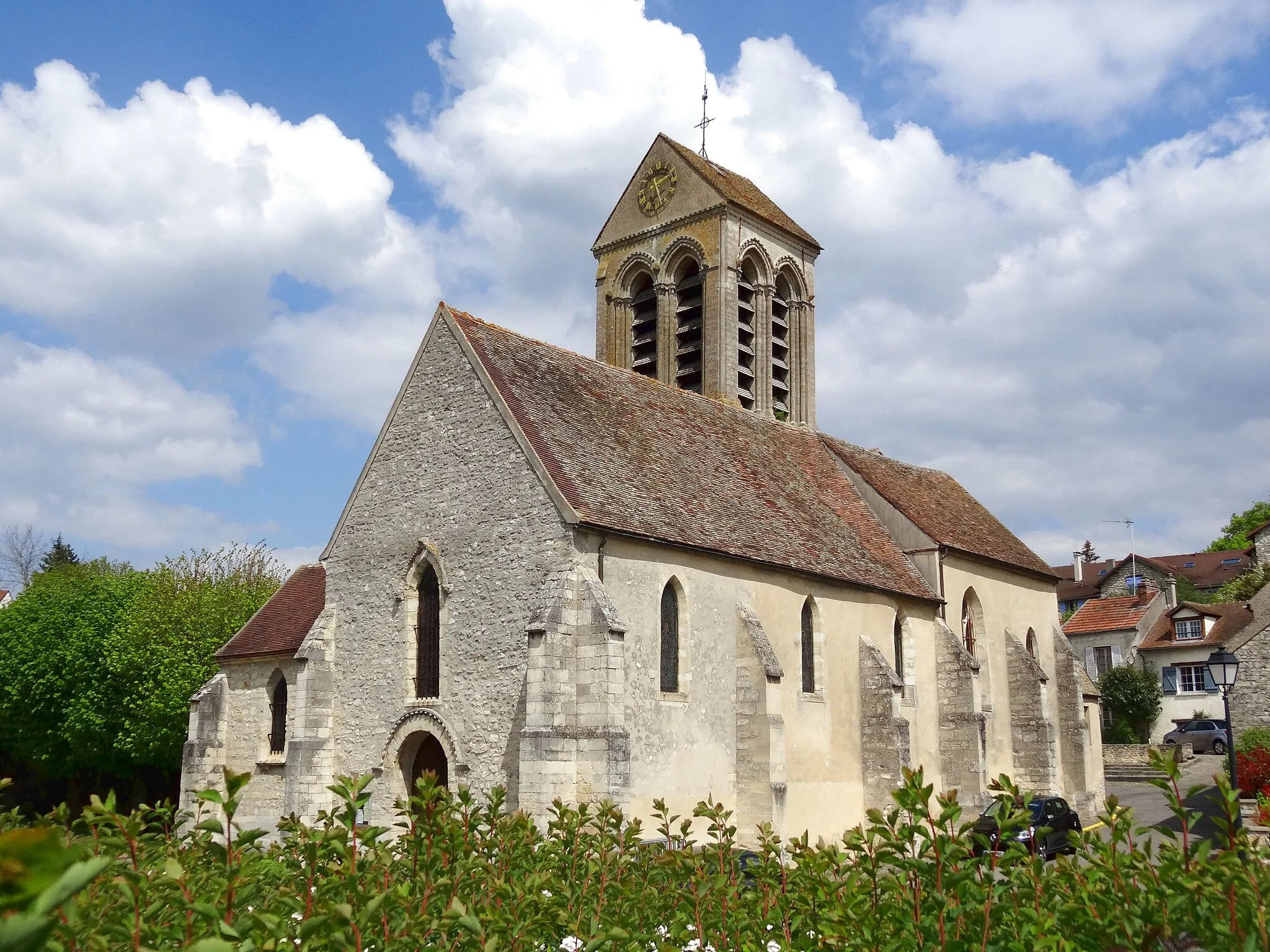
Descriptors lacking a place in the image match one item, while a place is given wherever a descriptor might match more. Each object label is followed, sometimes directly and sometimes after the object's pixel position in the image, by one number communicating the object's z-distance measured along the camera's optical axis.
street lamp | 18.34
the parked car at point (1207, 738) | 40.91
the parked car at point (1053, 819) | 20.66
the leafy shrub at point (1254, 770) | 24.67
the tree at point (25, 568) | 68.75
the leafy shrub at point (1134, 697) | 48.16
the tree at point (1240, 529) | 74.00
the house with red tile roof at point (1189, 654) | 48.12
